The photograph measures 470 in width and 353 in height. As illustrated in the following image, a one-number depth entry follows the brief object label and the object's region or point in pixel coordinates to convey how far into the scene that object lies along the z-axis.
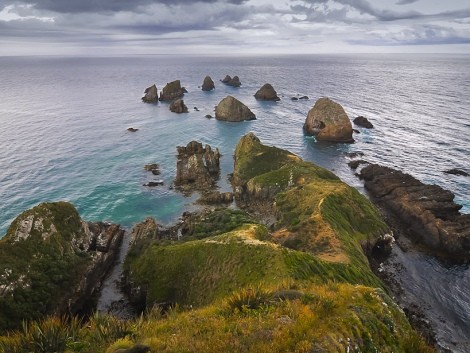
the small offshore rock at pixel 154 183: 64.19
